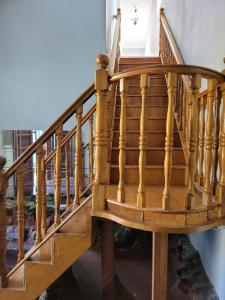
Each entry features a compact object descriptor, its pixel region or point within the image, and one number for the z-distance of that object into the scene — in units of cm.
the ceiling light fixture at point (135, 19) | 825
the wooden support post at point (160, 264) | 179
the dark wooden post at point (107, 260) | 267
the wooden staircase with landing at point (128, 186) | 155
